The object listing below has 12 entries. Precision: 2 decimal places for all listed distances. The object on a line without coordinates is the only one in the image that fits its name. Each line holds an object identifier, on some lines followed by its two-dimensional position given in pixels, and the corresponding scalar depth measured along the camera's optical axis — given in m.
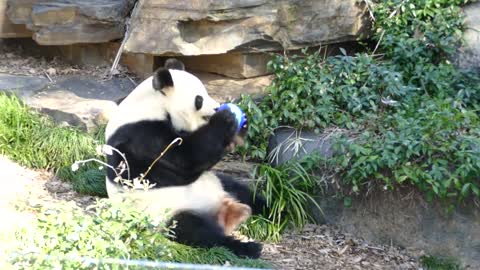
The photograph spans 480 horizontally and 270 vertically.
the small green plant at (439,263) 11.53
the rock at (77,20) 16.42
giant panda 10.70
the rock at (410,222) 11.60
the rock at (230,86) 14.44
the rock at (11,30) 17.84
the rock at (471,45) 14.12
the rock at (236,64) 14.65
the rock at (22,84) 15.53
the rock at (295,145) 12.84
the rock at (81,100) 14.55
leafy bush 11.48
